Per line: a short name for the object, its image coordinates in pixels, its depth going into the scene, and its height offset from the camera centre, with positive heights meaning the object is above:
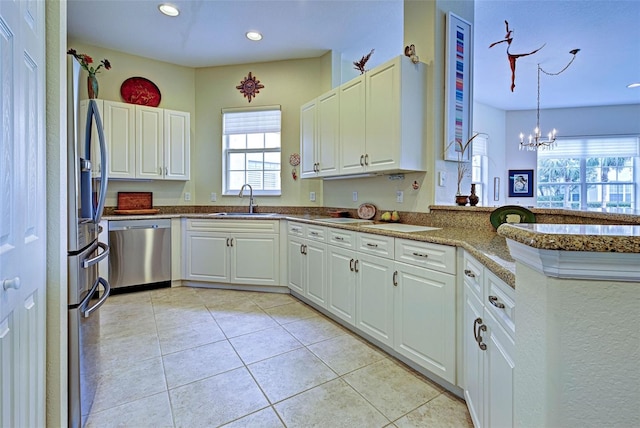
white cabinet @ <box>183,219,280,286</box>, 3.54 -0.50
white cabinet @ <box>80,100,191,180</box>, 3.55 +0.77
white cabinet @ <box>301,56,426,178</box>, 2.49 +0.74
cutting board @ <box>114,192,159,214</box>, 3.82 +0.04
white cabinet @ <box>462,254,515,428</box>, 1.04 -0.53
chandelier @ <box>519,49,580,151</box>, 4.04 +1.40
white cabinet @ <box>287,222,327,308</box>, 2.87 -0.52
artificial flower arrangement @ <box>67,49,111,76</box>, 3.57 +1.61
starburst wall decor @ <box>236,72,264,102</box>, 4.20 +1.58
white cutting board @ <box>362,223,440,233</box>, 2.24 -0.14
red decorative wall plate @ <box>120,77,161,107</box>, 3.90 +1.42
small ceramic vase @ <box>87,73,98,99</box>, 1.92 +0.75
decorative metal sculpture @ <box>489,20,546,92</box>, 2.76 +1.31
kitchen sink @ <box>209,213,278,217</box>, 3.98 -0.08
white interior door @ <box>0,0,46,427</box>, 0.84 -0.03
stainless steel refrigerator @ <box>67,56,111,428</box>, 1.39 -0.17
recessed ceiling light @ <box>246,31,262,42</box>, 3.46 +1.88
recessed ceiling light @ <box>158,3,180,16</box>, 2.99 +1.88
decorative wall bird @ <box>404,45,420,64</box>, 2.50 +1.27
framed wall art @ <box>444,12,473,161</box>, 2.61 +1.03
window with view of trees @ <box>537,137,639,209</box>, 6.03 +0.71
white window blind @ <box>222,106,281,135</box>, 4.19 +1.14
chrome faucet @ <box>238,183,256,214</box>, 4.12 +0.17
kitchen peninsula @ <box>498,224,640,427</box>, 0.51 -0.19
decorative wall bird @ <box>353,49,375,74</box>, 3.05 +1.38
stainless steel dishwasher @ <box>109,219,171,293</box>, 3.40 -0.52
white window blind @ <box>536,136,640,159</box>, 6.02 +1.18
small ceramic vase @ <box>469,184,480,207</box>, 2.51 +0.08
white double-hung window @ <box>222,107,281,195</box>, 4.21 +0.77
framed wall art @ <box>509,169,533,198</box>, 6.32 +0.53
